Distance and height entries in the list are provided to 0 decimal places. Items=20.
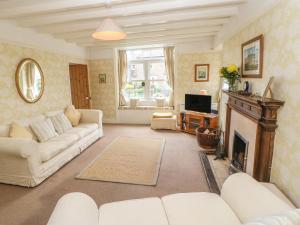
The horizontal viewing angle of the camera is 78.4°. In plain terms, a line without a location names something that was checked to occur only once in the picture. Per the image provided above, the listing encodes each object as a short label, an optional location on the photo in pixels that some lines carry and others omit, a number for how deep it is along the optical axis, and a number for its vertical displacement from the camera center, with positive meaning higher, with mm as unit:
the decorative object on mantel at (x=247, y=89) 2562 -87
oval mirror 3529 +93
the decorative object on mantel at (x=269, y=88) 1880 -56
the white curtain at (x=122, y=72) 6045 +388
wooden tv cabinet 4543 -970
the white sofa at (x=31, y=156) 2492 -1087
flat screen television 4652 -509
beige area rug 2826 -1403
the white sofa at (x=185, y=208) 1279 -1015
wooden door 5812 -56
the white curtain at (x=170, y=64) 5727 +605
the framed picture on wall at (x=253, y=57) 2240 +334
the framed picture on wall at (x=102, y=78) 6113 +200
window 6043 +311
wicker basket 3693 -1136
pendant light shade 2285 +672
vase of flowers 2932 +141
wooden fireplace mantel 1843 -480
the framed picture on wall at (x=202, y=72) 5421 +324
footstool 5316 -1086
